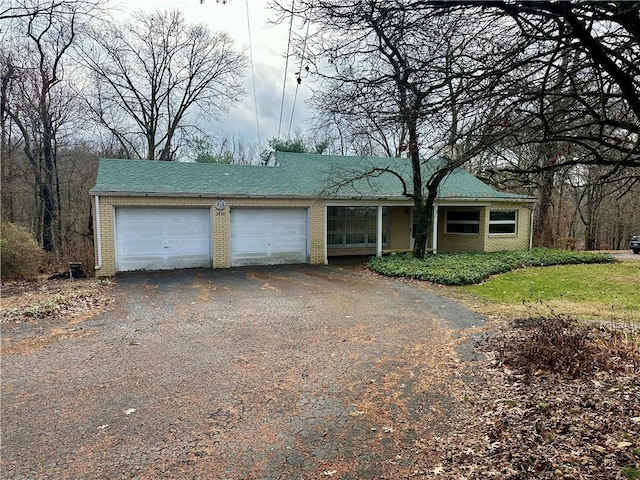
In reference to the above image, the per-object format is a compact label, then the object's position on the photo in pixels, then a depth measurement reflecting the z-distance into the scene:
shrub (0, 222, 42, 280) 12.34
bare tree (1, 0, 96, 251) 17.47
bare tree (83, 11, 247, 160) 22.05
